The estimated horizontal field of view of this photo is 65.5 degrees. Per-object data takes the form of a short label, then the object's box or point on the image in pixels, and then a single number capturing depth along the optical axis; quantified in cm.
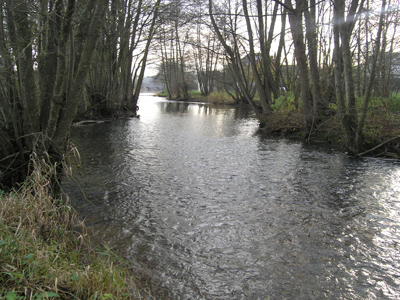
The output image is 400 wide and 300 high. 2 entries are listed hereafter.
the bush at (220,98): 3684
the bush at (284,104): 1403
